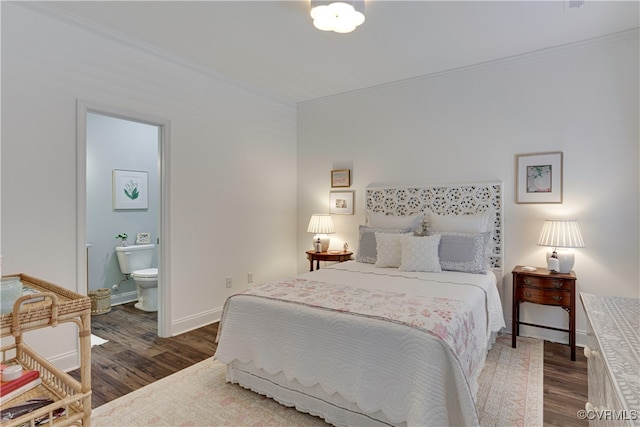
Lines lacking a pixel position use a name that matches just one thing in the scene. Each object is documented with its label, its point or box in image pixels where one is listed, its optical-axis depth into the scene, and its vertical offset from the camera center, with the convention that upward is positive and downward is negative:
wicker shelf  1.14 -0.55
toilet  4.06 -0.75
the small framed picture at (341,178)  4.43 +0.42
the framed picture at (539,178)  3.17 +0.31
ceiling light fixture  2.32 +1.38
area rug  2.03 -1.25
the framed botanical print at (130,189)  4.52 +0.28
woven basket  4.02 -1.07
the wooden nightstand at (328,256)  4.14 -0.56
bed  1.66 -0.70
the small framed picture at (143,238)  4.71 -0.39
